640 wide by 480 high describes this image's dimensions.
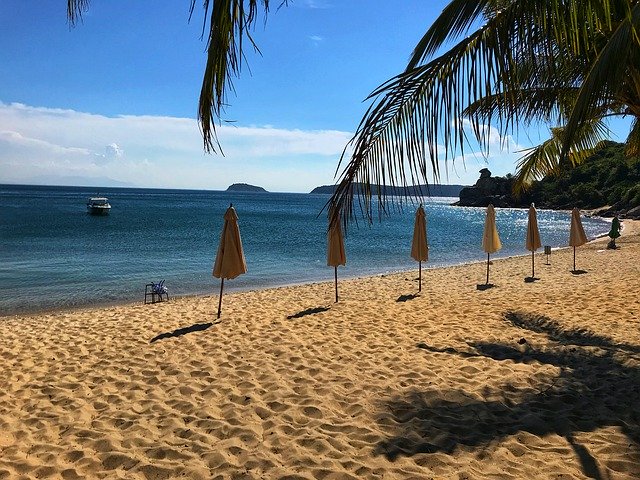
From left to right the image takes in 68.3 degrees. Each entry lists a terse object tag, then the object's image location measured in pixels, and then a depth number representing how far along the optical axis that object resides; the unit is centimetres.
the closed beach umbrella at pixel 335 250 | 1097
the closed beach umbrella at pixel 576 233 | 1490
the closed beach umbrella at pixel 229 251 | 903
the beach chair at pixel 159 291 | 1342
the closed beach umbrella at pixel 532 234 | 1371
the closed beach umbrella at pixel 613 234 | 2244
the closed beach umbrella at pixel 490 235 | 1329
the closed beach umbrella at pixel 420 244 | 1251
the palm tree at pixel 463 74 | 251
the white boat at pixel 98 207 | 6209
